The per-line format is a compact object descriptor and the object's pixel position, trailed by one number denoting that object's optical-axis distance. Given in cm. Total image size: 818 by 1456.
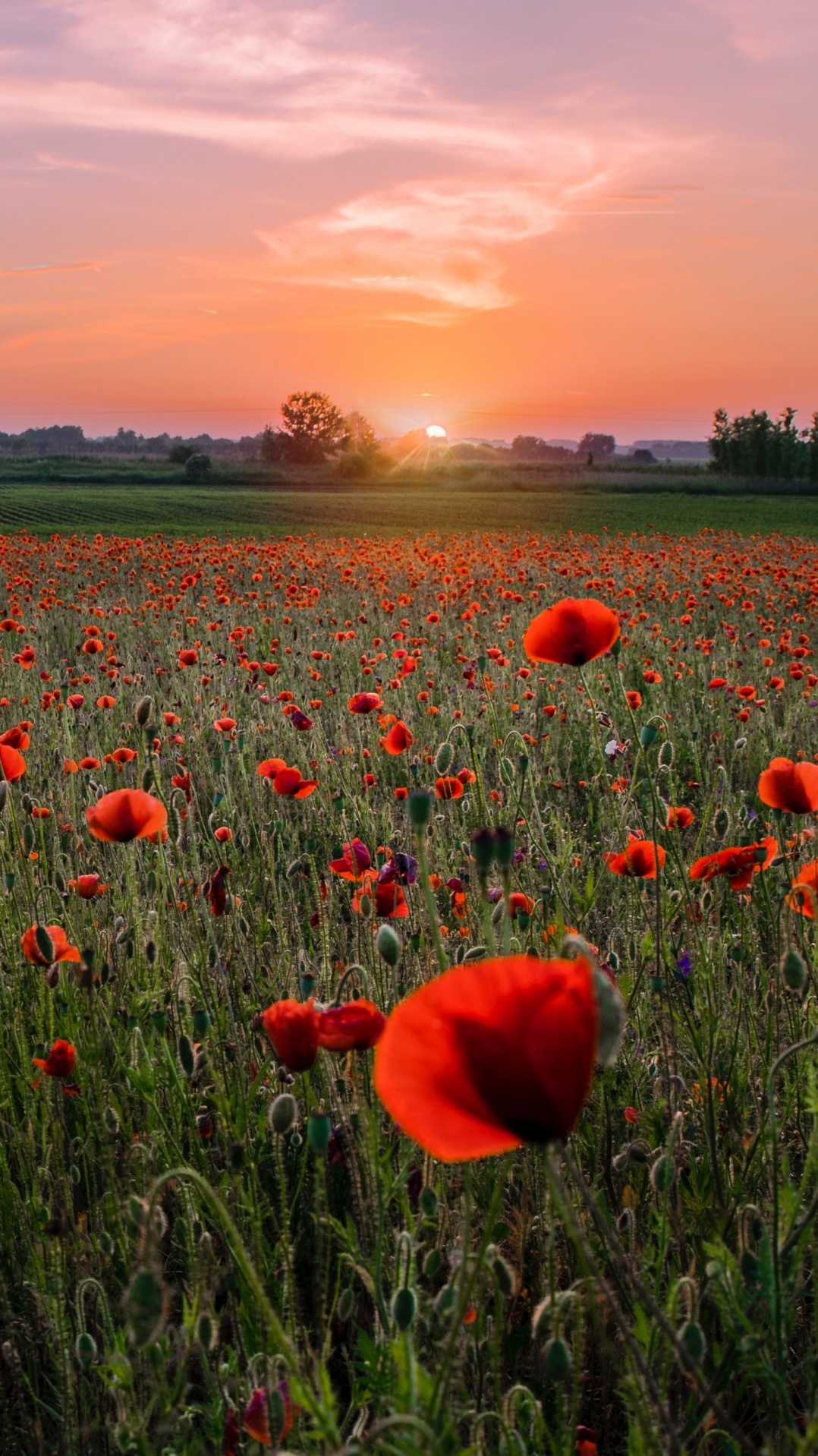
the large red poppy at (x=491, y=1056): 77
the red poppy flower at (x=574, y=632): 191
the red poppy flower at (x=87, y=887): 223
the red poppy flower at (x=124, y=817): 181
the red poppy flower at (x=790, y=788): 192
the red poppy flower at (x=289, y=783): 259
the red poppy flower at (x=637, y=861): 223
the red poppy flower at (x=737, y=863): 225
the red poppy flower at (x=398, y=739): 269
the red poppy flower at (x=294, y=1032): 127
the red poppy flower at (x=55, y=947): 196
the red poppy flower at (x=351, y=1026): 126
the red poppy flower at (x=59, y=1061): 189
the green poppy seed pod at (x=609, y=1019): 79
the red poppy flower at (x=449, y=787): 279
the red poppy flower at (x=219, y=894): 234
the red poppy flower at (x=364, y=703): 309
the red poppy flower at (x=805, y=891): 173
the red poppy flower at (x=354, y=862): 233
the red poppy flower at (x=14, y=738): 282
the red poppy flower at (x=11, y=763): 229
